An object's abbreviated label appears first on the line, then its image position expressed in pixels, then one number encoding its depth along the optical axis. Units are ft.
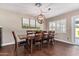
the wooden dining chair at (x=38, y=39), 5.41
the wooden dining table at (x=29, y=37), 4.59
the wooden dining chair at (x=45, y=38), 5.09
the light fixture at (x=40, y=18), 4.51
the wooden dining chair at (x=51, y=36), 4.78
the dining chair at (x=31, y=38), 5.01
